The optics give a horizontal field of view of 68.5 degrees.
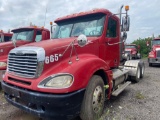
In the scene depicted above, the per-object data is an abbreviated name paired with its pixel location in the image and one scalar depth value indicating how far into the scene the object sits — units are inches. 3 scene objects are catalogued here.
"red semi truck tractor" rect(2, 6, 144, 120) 77.2
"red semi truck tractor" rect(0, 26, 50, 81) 188.7
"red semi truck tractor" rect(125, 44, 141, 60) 545.1
